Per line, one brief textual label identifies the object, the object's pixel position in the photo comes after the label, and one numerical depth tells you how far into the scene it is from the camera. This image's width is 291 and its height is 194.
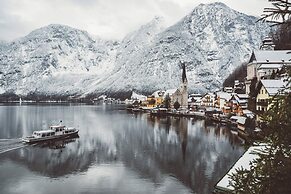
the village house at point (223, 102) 71.88
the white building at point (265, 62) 60.25
